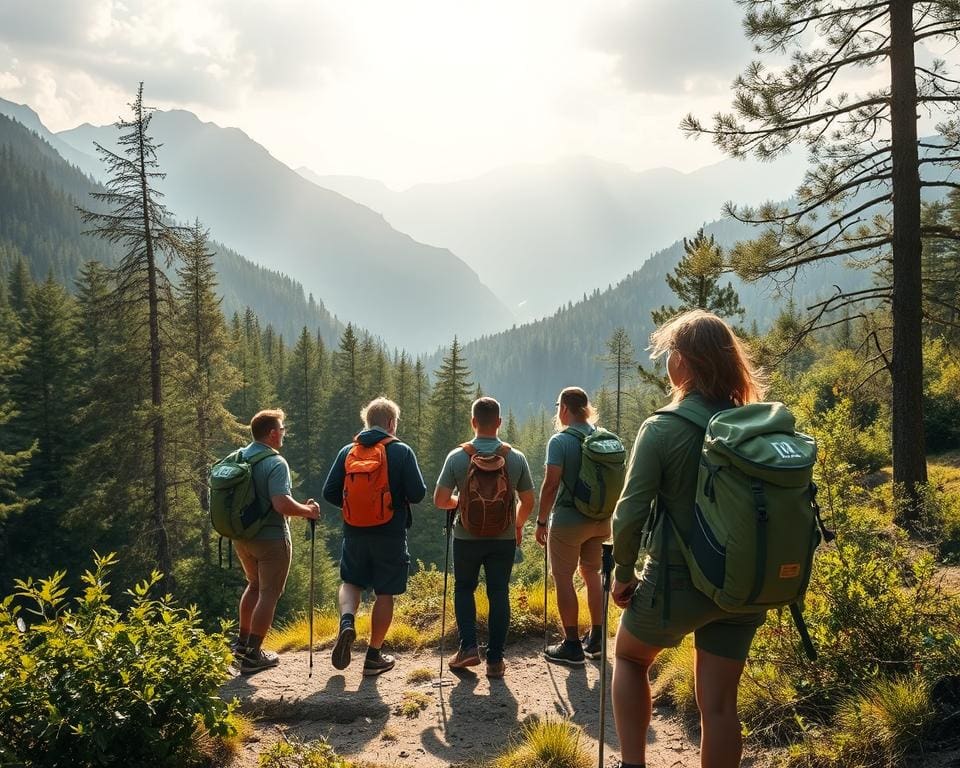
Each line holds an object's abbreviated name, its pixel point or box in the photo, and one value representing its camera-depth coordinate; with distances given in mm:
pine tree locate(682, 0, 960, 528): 9078
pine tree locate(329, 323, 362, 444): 50344
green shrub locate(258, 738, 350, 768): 3408
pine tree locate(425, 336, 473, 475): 48281
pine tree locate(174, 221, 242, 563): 20031
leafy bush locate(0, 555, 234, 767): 2975
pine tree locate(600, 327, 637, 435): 48844
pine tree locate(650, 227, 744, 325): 20406
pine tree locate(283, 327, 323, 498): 48719
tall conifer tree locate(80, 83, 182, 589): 16922
